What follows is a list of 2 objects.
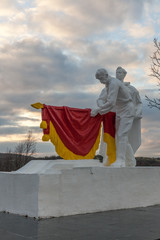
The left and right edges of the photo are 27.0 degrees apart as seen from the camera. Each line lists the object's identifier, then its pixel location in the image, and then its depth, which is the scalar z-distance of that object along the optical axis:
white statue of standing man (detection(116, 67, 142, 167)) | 8.11
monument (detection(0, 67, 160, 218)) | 5.98
